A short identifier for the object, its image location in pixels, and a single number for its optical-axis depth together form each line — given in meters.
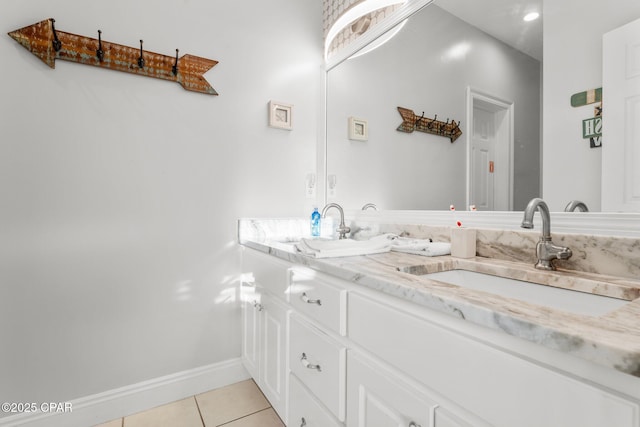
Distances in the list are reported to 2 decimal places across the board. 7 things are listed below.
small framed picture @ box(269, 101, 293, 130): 1.88
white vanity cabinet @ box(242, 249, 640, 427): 0.43
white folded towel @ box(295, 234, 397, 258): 1.12
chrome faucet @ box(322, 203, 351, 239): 1.70
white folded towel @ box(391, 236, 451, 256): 1.16
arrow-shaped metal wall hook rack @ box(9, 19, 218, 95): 1.31
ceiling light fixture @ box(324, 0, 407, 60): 1.58
